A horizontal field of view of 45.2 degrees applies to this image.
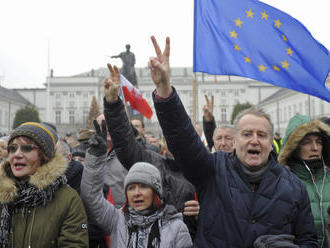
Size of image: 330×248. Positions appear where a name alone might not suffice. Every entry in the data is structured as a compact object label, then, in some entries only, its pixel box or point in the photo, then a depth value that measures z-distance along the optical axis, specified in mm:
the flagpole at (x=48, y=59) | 37647
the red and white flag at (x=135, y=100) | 5950
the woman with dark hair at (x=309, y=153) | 2861
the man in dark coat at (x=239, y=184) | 2070
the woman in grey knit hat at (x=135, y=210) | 2410
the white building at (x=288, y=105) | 42456
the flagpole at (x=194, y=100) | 3697
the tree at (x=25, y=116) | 45375
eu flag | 3535
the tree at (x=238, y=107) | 54469
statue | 16422
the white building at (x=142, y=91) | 76375
